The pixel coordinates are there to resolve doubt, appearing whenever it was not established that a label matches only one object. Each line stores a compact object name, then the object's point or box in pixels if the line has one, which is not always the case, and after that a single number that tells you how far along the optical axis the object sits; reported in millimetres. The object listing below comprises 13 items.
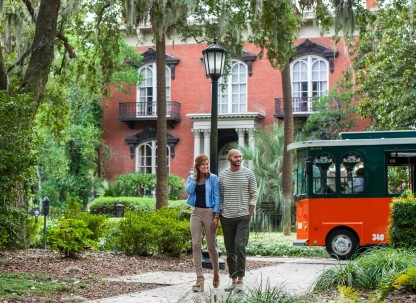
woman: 10352
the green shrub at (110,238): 16447
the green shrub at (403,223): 12344
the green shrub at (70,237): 14203
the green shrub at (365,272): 8914
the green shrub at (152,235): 15117
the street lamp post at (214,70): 13875
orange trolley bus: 17547
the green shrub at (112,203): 35906
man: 10328
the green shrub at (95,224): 15758
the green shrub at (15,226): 12289
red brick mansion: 38812
